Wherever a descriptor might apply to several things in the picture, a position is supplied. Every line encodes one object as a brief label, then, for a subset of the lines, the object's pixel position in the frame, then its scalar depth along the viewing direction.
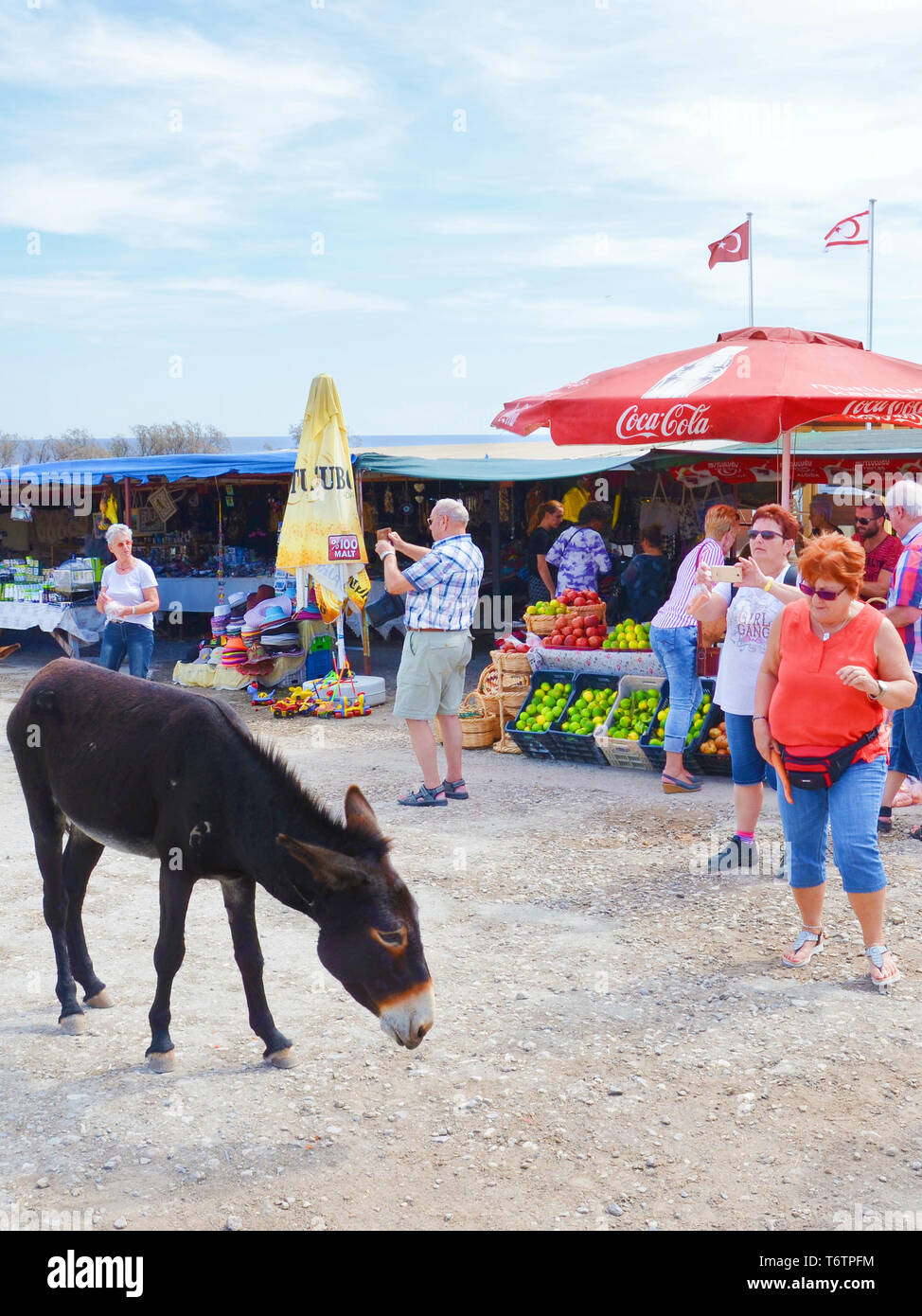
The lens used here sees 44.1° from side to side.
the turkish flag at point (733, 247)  11.46
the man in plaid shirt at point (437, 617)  7.41
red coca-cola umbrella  7.51
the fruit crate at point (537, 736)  9.10
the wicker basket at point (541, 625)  9.63
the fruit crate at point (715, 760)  8.23
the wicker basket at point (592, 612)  9.62
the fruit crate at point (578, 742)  8.84
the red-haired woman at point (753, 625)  5.73
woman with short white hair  9.29
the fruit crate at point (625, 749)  8.55
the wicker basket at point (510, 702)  9.65
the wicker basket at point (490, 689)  9.77
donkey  3.42
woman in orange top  4.44
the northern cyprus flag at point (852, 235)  14.61
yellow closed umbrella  11.45
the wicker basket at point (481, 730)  9.70
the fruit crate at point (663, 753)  8.26
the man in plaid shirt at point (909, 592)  6.32
